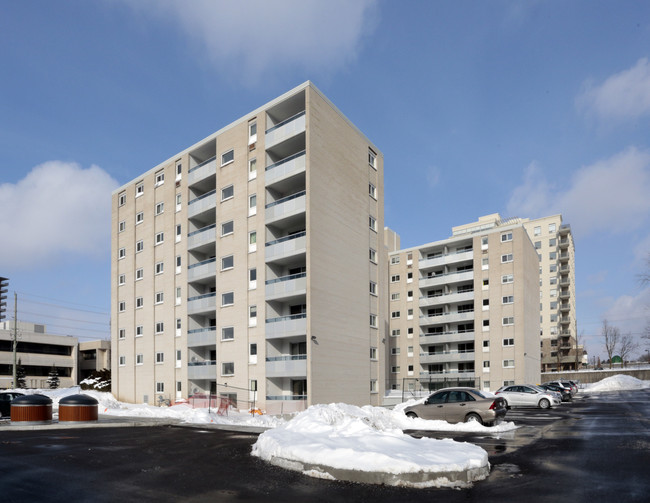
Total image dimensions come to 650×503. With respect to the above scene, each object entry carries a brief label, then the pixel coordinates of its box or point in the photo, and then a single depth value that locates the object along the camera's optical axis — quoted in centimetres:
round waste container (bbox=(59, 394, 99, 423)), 2472
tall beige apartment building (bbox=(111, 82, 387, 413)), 3591
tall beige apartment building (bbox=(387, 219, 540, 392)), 6178
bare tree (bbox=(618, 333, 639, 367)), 12214
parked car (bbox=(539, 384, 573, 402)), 4503
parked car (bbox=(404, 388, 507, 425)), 2195
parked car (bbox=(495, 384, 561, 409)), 3653
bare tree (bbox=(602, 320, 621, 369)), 12131
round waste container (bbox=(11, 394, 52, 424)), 2342
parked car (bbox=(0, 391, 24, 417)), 2948
